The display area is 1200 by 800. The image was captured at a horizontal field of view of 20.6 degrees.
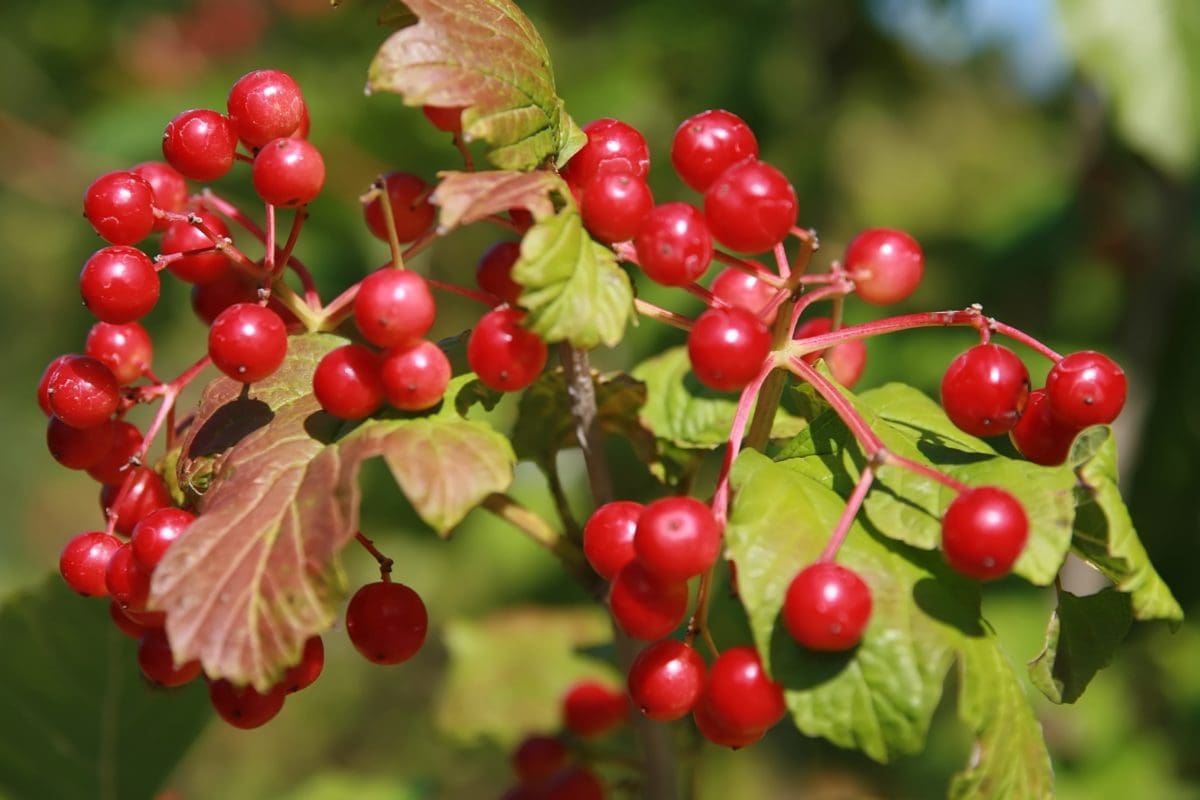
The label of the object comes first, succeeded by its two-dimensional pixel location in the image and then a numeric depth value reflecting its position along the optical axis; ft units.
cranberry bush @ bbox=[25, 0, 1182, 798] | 1.13
